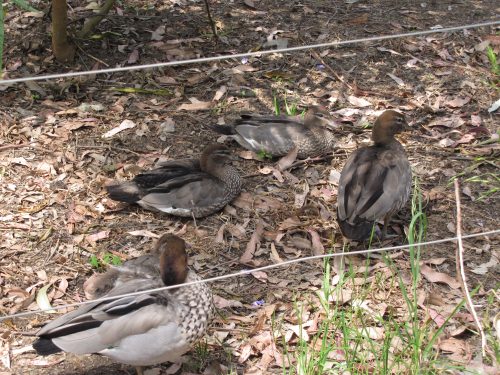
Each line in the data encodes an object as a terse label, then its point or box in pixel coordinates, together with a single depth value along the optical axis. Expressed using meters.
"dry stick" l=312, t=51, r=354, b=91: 7.38
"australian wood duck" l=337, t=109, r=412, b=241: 5.32
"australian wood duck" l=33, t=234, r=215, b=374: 4.07
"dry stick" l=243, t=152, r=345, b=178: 6.43
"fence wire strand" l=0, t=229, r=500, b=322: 3.79
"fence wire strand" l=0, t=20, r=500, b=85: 3.36
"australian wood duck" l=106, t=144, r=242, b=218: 5.76
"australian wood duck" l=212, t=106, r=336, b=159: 6.46
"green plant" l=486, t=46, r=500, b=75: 7.23
